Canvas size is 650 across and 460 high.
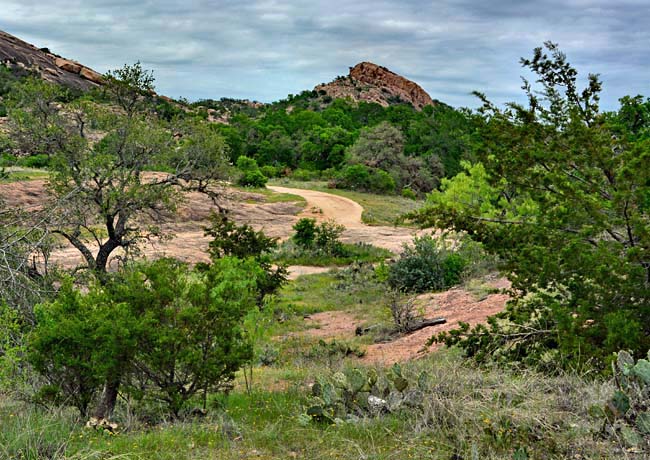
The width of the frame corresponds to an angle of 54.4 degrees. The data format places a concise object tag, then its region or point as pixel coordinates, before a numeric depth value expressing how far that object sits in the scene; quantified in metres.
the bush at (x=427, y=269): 16.95
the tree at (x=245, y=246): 16.78
